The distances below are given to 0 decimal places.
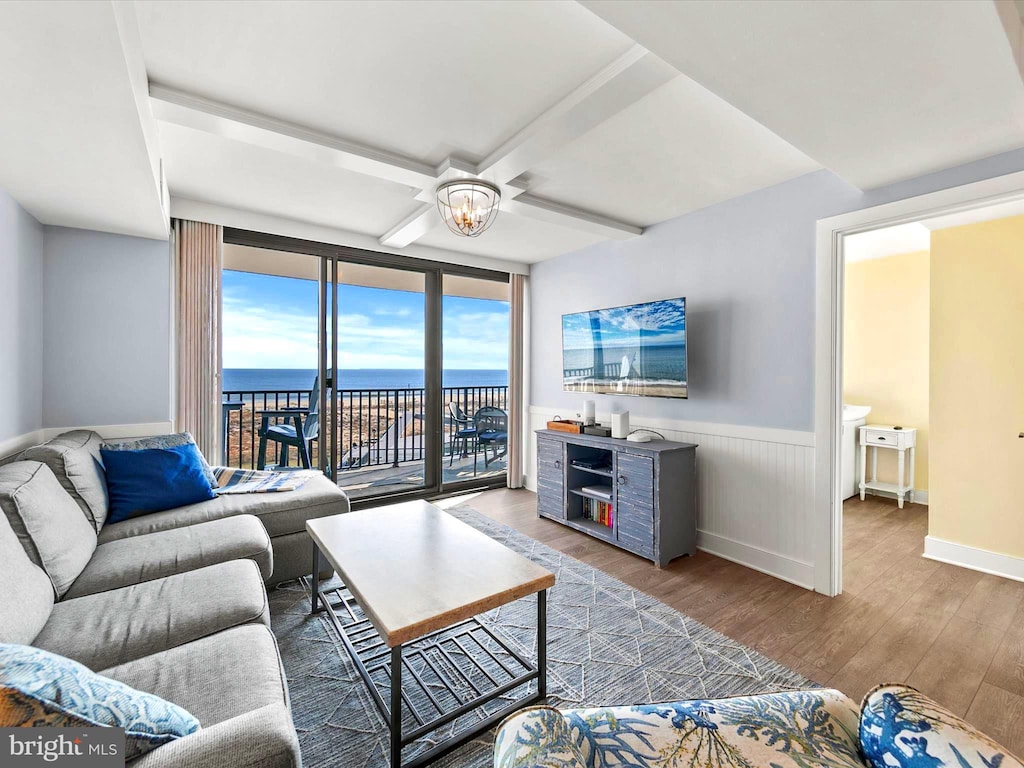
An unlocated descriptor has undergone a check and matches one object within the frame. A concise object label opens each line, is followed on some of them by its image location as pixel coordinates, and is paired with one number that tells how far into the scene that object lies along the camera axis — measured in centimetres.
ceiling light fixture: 251
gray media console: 295
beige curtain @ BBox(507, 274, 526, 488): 480
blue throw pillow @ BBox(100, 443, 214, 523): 238
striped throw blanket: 277
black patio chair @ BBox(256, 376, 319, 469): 384
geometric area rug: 154
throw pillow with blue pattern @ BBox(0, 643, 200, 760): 70
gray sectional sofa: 104
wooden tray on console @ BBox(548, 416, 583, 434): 374
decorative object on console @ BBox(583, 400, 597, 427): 385
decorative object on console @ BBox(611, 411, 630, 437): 346
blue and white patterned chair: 80
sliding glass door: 377
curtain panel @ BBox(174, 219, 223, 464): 316
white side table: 409
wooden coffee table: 145
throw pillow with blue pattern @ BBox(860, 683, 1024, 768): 78
